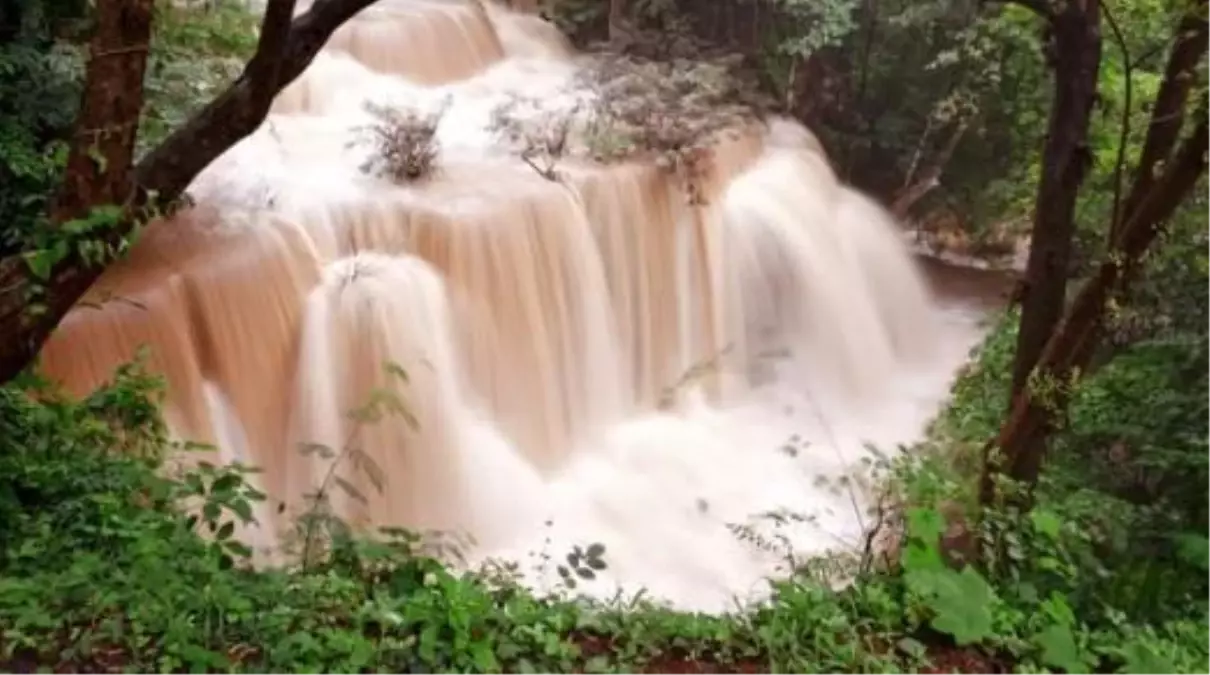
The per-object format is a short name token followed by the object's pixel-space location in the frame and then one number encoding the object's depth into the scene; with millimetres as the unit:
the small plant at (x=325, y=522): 3746
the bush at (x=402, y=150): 7758
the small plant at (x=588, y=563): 3750
